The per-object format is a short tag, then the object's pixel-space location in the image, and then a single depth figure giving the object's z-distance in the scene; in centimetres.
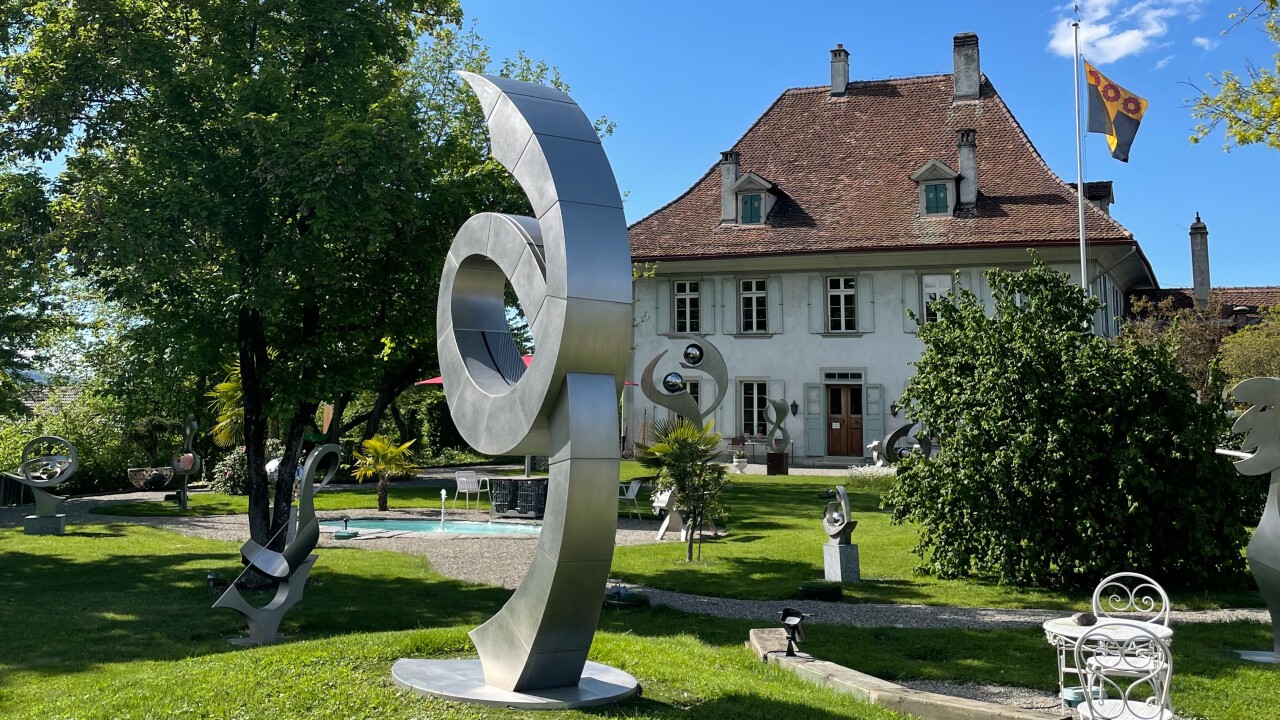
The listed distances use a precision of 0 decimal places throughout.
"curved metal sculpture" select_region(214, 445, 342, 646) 902
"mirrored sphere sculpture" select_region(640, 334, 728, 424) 1945
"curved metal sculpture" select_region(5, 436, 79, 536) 1681
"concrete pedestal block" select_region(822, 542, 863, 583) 1202
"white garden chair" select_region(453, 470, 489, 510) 2016
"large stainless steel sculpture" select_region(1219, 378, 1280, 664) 830
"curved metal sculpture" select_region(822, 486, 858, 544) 1195
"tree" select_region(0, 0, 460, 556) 1108
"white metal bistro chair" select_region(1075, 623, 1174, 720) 526
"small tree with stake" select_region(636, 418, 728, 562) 1330
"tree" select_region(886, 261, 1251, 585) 1104
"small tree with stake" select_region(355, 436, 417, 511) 1992
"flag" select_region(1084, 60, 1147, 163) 2194
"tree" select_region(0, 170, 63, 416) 1164
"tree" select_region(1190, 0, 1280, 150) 1334
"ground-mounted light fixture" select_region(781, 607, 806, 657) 747
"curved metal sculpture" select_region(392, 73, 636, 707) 594
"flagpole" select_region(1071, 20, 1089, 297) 2297
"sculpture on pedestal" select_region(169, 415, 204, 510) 2041
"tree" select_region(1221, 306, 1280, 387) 2830
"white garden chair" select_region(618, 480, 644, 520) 1898
